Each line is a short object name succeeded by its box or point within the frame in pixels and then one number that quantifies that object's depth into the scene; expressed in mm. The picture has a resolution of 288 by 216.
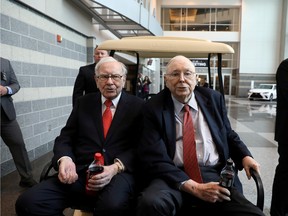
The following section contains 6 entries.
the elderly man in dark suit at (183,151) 1755
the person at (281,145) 2336
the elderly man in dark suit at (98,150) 1819
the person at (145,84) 13961
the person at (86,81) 3521
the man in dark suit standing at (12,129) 3199
